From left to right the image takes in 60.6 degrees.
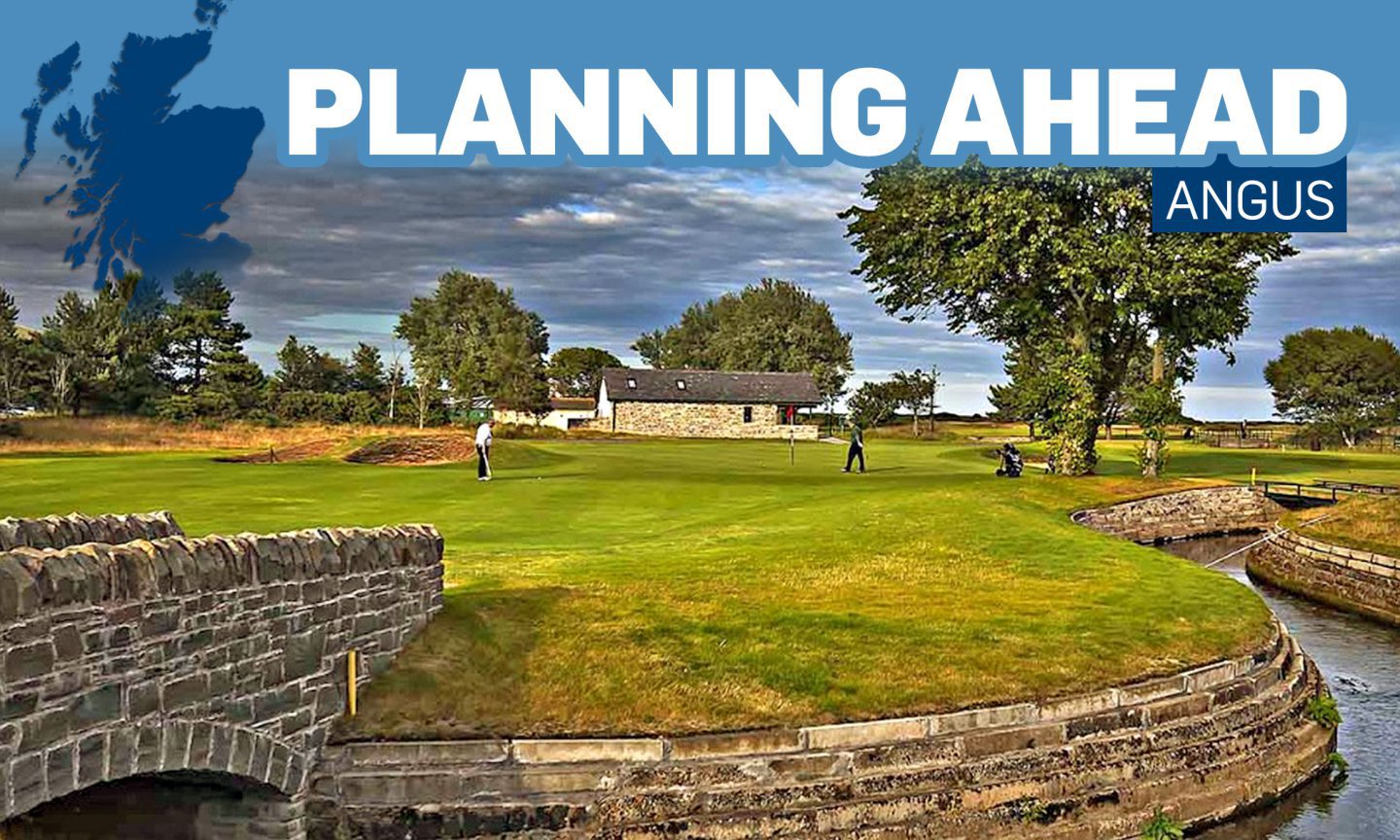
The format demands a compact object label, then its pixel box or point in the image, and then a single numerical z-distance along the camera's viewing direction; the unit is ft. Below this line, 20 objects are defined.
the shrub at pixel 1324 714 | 63.77
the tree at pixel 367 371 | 402.93
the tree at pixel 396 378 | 330.57
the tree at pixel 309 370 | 366.02
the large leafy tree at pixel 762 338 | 456.86
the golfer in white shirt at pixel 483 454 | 129.18
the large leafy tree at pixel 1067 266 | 148.25
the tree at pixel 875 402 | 392.27
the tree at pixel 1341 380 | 355.17
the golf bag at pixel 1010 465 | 158.61
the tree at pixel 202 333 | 287.89
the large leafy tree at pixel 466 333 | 382.63
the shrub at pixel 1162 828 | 51.19
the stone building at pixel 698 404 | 332.60
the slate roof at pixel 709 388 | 335.26
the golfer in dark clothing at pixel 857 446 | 164.25
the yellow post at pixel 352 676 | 45.79
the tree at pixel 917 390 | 393.29
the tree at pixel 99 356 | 269.23
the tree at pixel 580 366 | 538.47
